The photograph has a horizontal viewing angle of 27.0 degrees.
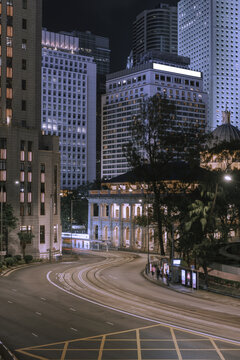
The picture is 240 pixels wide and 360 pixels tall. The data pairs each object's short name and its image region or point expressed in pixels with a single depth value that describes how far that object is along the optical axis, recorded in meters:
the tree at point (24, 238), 85.25
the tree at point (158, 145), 74.19
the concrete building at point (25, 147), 87.88
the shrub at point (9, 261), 76.62
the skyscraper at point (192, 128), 73.21
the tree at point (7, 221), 81.47
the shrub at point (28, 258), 81.67
